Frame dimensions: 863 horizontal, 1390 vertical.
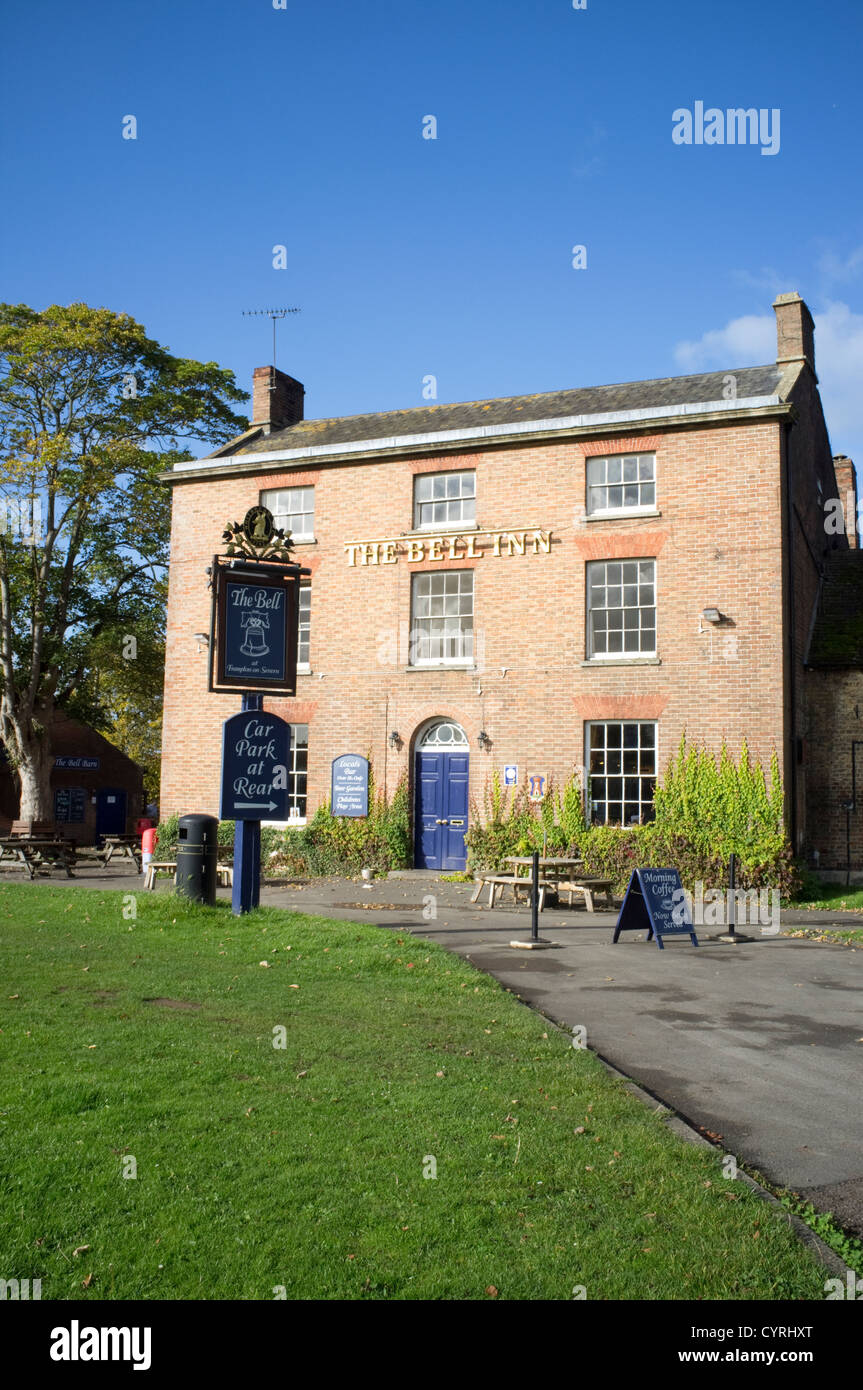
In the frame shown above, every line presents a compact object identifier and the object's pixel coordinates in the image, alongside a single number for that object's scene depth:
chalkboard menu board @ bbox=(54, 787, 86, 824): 40.38
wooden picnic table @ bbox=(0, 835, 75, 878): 21.34
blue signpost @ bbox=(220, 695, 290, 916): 13.70
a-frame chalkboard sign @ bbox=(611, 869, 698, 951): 13.26
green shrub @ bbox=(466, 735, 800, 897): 18.98
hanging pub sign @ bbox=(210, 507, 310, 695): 14.23
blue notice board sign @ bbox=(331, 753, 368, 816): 22.41
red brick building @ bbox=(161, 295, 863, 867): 19.78
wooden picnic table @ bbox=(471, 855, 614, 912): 17.39
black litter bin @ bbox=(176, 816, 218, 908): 13.71
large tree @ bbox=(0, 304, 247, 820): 28.72
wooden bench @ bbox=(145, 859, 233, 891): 18.97
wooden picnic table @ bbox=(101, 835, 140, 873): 24.68
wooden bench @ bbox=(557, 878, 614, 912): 17.41
